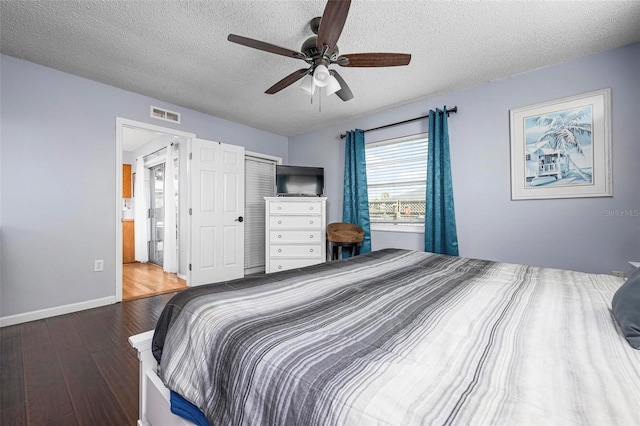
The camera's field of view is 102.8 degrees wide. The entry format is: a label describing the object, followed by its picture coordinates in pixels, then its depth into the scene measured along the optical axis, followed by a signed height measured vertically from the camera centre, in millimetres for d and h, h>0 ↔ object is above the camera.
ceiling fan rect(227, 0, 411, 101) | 1601 +1109
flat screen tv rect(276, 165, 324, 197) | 4207 +547
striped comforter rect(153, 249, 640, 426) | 466 -350
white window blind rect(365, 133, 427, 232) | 3410 +442
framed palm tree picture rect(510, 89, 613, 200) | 2295 +628
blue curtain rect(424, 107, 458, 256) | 3025 +227
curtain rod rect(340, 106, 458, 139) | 3055 +1244
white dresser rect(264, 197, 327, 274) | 3785 -267
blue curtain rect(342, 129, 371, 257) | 3760 +410
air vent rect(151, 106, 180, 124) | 3291 +1331
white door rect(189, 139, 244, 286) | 3627 +38
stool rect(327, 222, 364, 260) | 3547 -323
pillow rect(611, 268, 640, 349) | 691 -292
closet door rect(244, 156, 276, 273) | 4508 +152
